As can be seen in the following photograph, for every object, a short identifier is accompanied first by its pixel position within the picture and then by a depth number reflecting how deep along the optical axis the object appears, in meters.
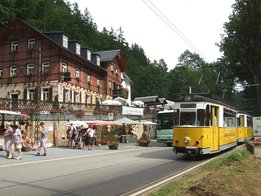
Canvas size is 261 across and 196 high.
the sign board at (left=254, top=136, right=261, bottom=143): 20.72
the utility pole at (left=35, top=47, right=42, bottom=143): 21.55
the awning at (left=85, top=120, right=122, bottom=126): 23.06
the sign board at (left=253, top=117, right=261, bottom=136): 21.16
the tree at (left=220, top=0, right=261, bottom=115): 31.03
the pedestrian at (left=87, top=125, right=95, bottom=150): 20.85
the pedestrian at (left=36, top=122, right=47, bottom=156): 15.82
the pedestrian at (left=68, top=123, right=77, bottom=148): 21.18
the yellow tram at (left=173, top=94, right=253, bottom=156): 13.69
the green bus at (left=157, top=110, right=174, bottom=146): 24.82
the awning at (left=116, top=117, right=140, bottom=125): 26.44
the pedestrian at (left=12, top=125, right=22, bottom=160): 14.32
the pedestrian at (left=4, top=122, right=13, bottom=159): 14.49
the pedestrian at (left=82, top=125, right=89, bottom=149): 21.06
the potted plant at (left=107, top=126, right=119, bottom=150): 25.54
